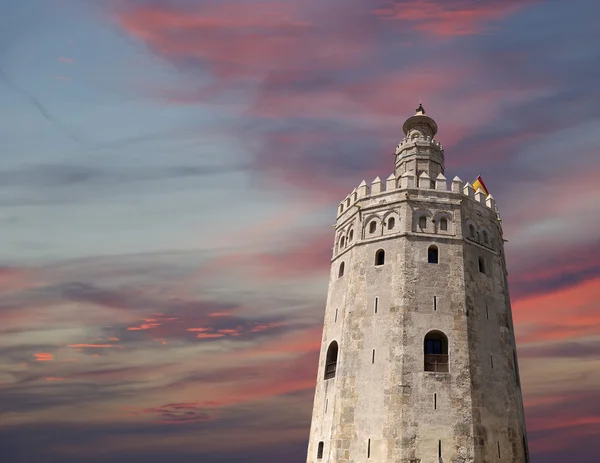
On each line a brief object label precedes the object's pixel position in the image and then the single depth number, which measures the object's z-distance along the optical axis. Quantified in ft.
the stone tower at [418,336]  107.76
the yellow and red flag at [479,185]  150.03
